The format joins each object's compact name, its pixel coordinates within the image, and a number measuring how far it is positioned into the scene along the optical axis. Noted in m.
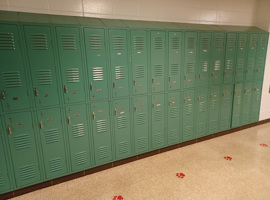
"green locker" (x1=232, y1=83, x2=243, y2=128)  4.41
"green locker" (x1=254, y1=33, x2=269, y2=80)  4.43
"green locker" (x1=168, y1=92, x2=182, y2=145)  3.60
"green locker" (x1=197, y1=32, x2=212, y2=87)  3.67
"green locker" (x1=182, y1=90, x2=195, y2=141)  3.77
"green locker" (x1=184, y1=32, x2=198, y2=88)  3.52
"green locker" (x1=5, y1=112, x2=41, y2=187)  2.44
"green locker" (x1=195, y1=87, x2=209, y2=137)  3.92
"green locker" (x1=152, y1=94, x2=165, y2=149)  3.44
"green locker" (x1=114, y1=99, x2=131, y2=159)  3.11
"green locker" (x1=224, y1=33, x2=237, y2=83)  3.99
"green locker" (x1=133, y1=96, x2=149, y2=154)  3.27
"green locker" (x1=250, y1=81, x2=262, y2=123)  4.71
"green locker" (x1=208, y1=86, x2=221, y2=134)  4.09
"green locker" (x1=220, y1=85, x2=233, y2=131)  4.27
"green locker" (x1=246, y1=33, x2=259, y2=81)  4.28
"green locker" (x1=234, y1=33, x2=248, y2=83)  4.14
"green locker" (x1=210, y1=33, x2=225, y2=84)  3.83
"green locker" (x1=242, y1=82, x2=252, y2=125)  4.56
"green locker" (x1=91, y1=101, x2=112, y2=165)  2.95
